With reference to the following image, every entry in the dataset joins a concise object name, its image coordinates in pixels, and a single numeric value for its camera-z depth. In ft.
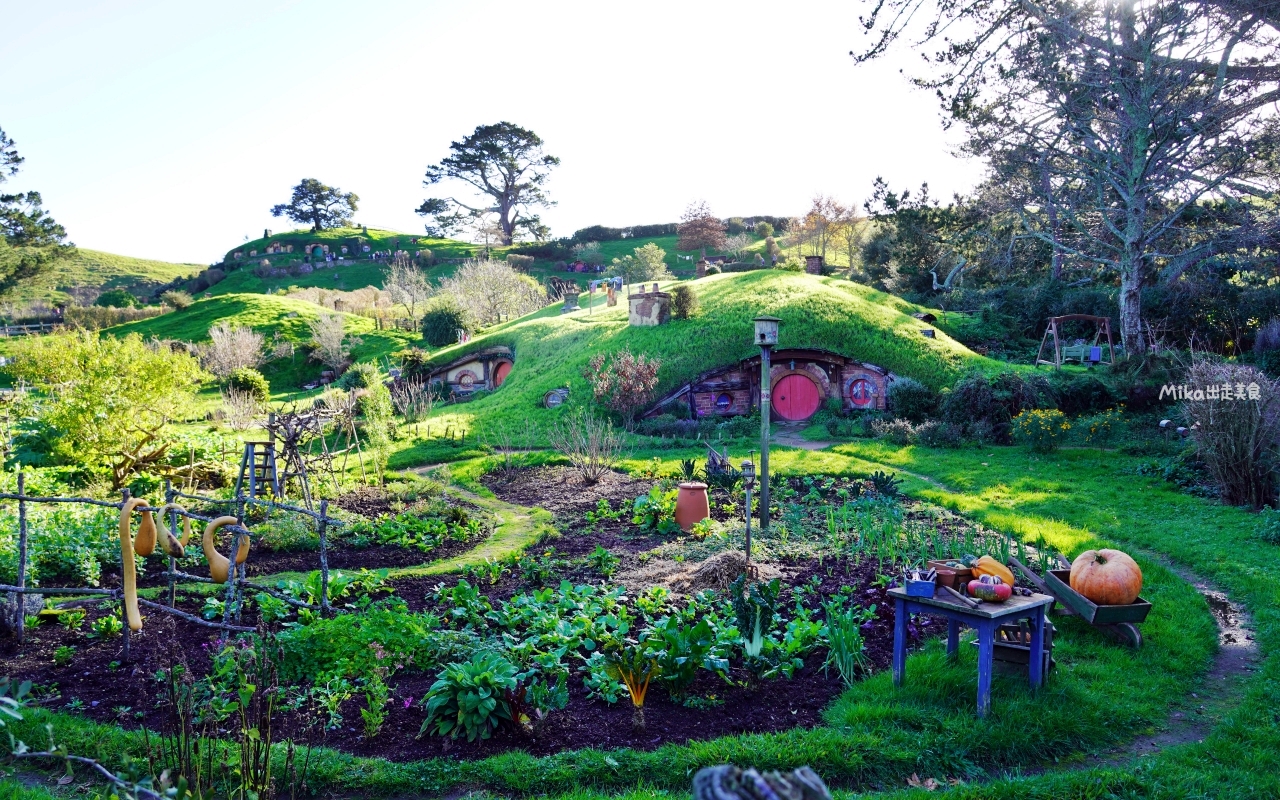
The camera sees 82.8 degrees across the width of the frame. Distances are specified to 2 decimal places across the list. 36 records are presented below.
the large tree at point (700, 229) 190.60
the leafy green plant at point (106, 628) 20.92
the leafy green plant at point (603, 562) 26.66
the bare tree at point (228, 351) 105.91
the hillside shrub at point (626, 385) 67.21
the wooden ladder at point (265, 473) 31.32
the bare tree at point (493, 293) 133.69
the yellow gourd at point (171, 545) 12.50
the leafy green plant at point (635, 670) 16.13
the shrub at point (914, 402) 63.36
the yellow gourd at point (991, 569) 18.07
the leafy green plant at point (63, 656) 19.16
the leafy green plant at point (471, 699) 15.55
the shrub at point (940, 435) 55.42
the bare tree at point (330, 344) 117.00
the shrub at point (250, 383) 83.08
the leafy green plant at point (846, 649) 18.25
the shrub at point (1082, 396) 59.93
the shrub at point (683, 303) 83.15
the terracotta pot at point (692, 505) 33.09
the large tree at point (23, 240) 128.28
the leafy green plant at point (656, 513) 32.99
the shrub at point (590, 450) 45.47
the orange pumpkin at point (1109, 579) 20.04
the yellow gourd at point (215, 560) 11.92
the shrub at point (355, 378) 88.91
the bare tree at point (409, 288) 154.73
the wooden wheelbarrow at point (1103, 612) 19.86
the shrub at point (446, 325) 118.42
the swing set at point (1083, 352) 73.82
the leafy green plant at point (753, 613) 18.52
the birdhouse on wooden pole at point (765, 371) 29.71
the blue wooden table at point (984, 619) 15.94
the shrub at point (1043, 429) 50.72
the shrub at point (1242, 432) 33.27
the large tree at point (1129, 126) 52.49
